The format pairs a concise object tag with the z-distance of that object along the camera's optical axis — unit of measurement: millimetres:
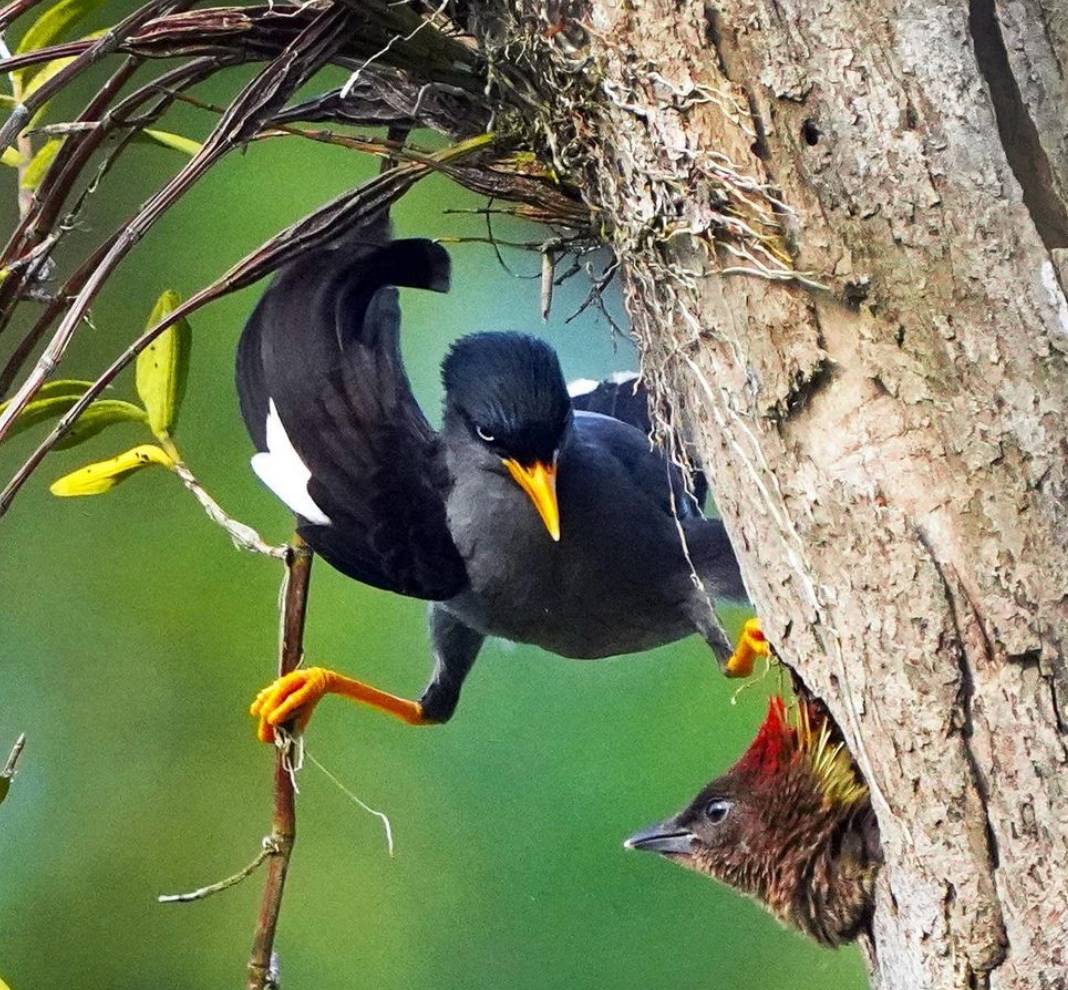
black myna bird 6293
